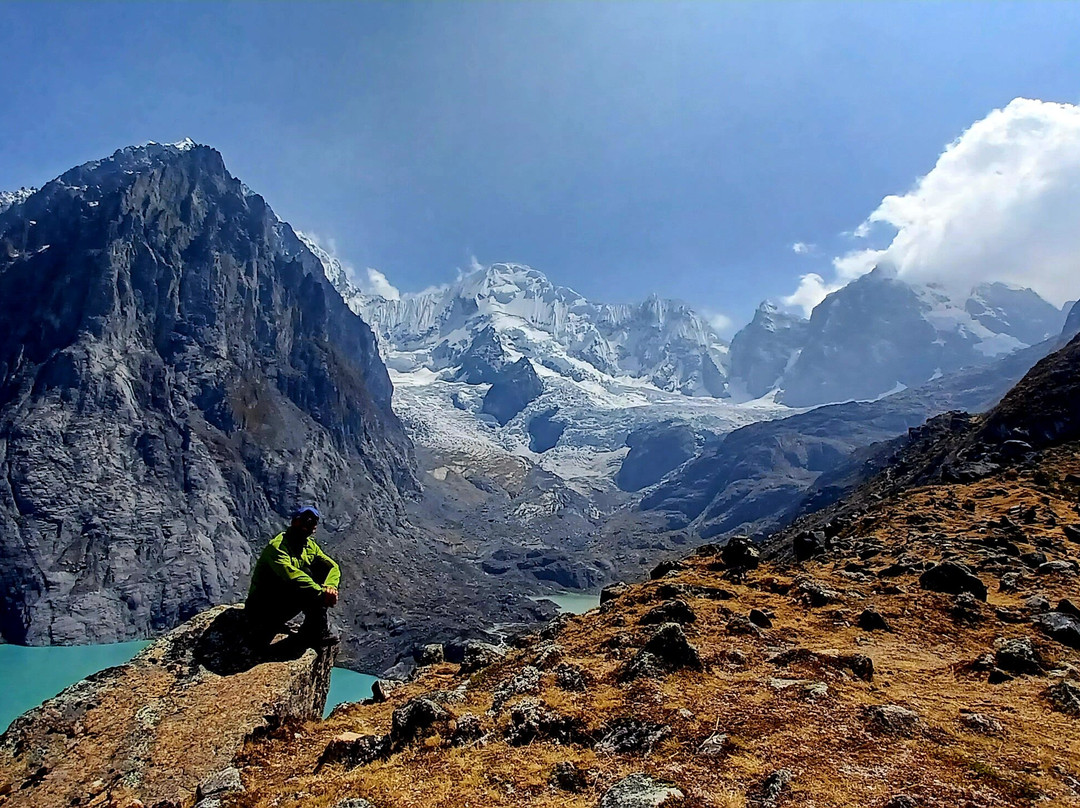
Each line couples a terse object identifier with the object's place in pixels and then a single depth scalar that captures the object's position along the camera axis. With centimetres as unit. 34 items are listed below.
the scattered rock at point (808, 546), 3140
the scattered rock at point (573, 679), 1345
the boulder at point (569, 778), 926
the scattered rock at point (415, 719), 1172
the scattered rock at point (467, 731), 1134
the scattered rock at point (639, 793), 851
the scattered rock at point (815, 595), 1998
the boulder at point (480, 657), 1766
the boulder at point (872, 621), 1747
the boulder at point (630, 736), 1034
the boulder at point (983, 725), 1038
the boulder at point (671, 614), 1767
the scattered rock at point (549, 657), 1526
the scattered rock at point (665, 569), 2753
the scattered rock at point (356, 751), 1100
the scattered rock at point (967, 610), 1756
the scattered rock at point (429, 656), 2180
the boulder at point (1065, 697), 1131
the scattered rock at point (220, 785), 1012
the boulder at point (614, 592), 2469
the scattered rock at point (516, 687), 1320
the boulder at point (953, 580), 1958
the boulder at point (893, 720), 1031
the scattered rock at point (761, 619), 1761
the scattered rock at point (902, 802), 783
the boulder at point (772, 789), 831
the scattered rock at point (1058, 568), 2117
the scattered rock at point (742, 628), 1666
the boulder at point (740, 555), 2570
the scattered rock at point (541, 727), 1099
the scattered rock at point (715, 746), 980
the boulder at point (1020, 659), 1350
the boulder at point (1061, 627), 1520
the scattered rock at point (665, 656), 1362
